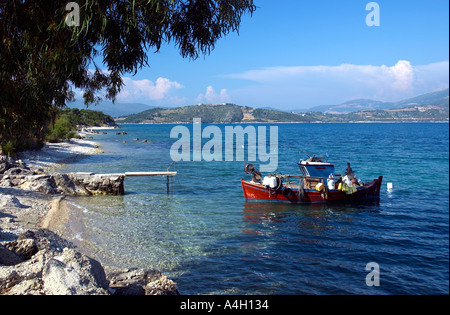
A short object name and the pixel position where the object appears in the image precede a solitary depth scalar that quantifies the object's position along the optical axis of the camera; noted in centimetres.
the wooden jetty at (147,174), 2447
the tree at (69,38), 599
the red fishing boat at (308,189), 2192
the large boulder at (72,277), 548
